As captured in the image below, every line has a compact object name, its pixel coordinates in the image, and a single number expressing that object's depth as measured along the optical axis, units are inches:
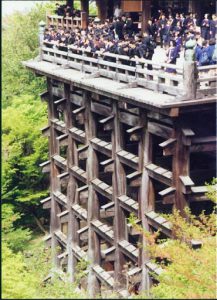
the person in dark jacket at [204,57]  813.9
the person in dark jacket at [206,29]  970.7
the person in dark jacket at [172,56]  887.7
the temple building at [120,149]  796.6
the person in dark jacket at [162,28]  1051.0
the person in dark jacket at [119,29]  1103.6
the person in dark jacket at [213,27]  953.5
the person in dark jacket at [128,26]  1114.0
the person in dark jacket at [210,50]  812.6
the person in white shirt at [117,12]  1240.2
